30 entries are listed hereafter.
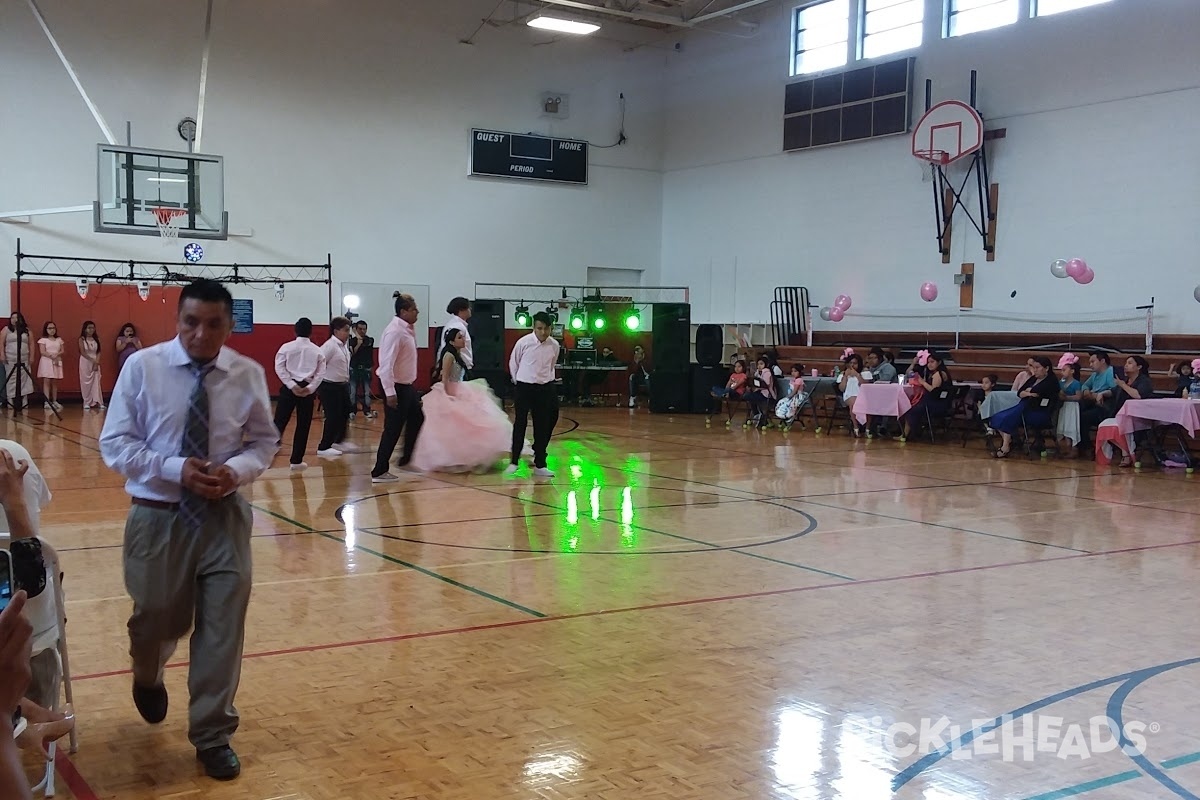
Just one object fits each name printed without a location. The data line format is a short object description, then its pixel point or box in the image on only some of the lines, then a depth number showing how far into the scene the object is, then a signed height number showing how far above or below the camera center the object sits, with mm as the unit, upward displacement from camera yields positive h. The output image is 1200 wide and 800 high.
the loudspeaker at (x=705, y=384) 19297 -733
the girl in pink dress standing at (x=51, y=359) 16750 -436
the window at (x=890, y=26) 17812 +5419
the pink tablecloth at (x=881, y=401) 14258 -740
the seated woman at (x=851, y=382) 15223 -515
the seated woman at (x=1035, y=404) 12438 -640
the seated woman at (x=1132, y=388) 11992 -417
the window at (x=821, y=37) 19094 +5597
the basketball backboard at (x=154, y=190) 15086 +2034
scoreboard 21156 +3662
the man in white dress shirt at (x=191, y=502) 3189 -507
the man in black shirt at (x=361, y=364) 16938 -440
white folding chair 3053 -906
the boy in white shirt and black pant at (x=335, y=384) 10516 -477
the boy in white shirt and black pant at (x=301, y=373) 10102 -354
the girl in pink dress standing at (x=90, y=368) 17234 -586
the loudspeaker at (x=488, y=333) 19516 +108
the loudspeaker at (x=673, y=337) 19438 +95
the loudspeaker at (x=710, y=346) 19391 -51
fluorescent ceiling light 18031 +5390
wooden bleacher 13961 -18
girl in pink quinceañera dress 10086 -886
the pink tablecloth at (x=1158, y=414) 11203 -671
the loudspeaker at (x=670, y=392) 19516 -902
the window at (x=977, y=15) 16516 +5220
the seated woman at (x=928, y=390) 14172 -573
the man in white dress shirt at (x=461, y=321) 9674 +163
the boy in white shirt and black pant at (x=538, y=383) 9703 -395
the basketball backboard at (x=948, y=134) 16109 +3267
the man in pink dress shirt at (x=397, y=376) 9180 -331
